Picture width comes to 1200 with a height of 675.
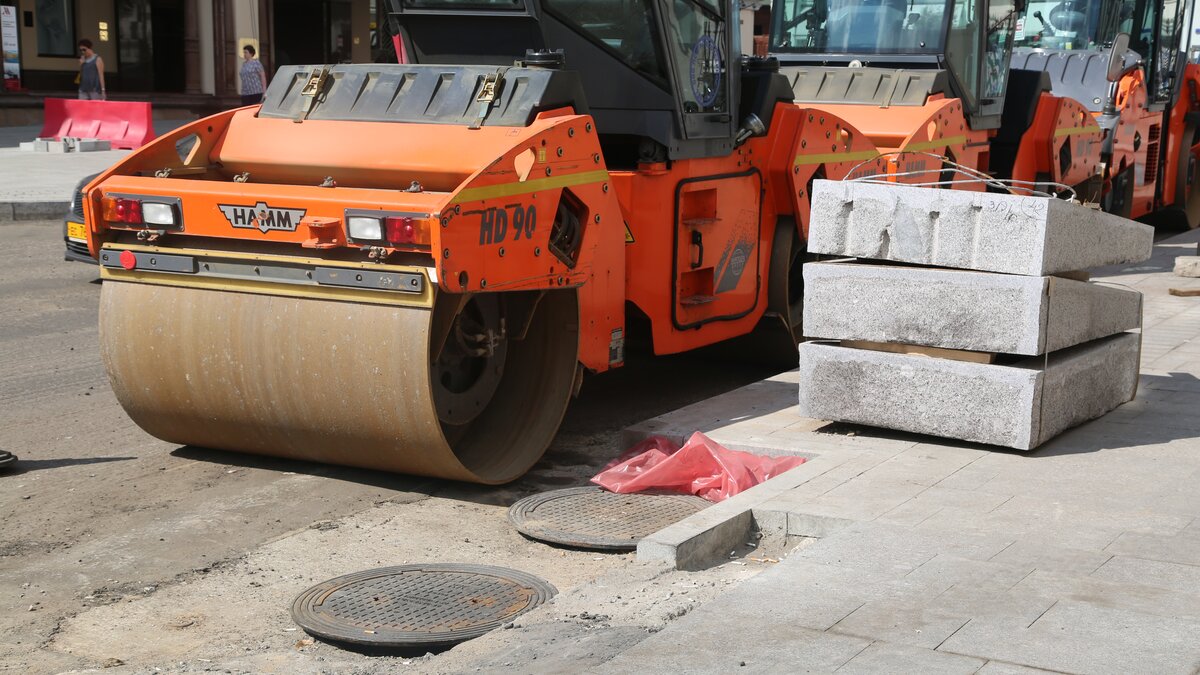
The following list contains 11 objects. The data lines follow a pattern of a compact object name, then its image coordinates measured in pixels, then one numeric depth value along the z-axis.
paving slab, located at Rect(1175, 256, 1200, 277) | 12.10
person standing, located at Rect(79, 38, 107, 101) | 25.05
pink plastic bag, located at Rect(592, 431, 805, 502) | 6.32
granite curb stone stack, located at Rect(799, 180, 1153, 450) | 6.34
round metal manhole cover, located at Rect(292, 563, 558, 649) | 4.67
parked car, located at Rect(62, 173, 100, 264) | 11.41
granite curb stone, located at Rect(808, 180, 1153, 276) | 6.31
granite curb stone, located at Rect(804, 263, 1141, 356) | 6.34
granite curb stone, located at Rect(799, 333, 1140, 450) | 6.36
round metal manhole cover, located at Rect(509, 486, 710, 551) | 5.65
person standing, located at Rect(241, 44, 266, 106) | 25.14
